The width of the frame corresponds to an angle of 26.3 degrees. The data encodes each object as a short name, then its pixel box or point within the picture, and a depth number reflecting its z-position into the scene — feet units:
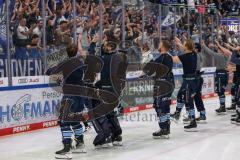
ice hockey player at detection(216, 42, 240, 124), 39.65
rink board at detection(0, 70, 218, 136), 35.17
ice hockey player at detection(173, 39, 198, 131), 35.59
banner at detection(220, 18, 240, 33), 71.97
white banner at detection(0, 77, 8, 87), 34.64
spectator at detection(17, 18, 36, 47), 36.17
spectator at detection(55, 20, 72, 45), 39.50
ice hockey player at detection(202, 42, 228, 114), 46.29
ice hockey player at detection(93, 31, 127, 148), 29.40
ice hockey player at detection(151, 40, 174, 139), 32.22
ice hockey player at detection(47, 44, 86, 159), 26.21
